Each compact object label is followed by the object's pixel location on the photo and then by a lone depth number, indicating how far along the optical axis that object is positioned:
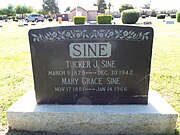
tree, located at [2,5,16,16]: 70.53
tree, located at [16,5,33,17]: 74.81
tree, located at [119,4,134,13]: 46.80
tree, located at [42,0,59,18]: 63.75
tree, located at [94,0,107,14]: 63.92
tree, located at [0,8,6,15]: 70.24
